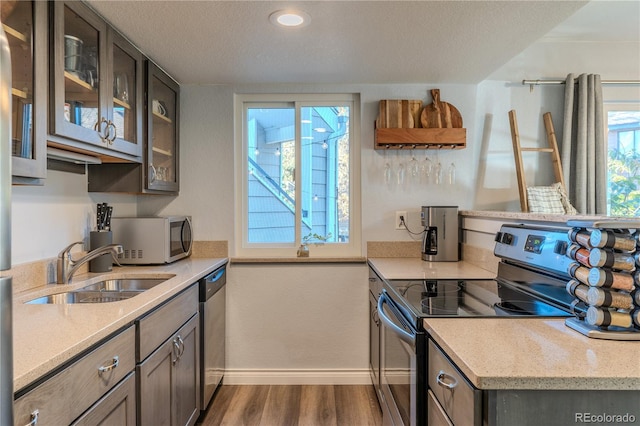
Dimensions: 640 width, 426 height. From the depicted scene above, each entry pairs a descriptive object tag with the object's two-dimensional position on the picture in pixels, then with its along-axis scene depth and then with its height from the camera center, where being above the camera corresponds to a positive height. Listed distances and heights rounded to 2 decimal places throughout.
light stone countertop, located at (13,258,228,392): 0.86 -0.34
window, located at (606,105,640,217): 2.83 +0.37
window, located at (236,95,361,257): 2.79 +0.23
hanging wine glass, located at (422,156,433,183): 2.67 +0.28
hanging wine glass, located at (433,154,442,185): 2.67 +0.26
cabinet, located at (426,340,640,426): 0.79 -0.41
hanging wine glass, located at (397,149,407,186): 2.69 +0.26
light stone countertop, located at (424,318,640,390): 0.78 -0.34
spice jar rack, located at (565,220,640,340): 0.96 -0.18
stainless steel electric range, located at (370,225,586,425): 1.26 -0.35
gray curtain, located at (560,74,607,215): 2.67 +0.45
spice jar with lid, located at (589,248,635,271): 0.96 -0.13
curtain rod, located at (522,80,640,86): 2.74 +0.92
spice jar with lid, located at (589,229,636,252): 0.96 -0.08
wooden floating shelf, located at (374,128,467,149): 2.53 +0.48
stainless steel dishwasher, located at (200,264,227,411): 2.13 -0.75
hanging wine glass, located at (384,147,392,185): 2.70 +0.28
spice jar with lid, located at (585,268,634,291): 0.95 -0.18
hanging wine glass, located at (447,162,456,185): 2.70 +0.25
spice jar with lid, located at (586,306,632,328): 0.96 -0.28
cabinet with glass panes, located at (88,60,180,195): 2.13 +0.33
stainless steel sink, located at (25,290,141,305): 1.58 -0.39
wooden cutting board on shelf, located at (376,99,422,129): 2.61 +0.65
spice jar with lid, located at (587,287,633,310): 0.96 -0.23
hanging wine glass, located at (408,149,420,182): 2.70 +0.28
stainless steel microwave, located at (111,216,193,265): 2.22 -0.17
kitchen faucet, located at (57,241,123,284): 1.72 -0.25
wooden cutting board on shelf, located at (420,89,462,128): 2.60 +0.64
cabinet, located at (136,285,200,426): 1.41 -0.67
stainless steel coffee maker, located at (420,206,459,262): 2.51 -0.16
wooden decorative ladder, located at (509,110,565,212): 2.61 +0.38
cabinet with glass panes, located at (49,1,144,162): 1.38 +0.53
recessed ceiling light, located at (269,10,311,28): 1.63 +0.84
